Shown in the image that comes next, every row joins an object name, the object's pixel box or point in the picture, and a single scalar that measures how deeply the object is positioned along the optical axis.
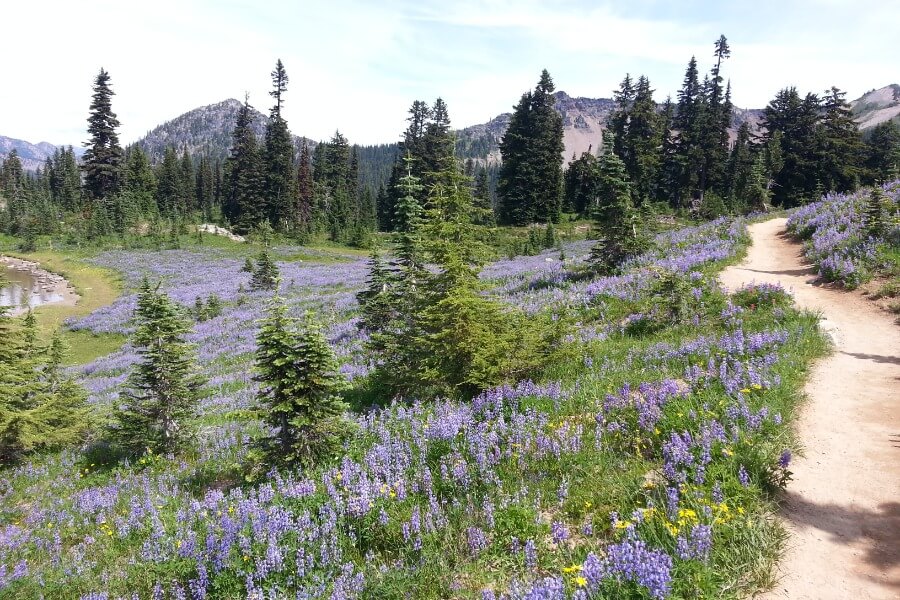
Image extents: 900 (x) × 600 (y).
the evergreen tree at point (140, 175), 85.03
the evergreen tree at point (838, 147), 45.25
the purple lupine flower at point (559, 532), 4.77
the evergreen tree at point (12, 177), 106.03
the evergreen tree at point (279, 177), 73.06
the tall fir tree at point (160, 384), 9.32
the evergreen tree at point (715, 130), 61.62
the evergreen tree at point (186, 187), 103.94
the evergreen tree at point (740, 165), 59.27
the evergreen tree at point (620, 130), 67.44
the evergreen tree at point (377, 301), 15.94
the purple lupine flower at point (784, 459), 5.12
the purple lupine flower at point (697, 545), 4.15
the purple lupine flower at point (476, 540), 4.82
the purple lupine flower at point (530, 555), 4.65
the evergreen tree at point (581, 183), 67.79
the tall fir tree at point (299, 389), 6.92
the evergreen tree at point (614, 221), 18.55
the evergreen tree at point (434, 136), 71.56
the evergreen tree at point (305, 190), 78.88
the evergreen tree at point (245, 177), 72.12
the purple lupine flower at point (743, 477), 5.02
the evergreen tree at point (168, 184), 100.62
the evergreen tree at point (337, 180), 83.69
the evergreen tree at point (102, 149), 69.88
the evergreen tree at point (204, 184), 119.73
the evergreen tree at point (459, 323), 8.63
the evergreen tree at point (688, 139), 62.34
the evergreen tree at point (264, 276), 34.91
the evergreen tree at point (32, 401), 10.50
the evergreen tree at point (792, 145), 47.16
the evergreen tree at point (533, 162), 63.06
